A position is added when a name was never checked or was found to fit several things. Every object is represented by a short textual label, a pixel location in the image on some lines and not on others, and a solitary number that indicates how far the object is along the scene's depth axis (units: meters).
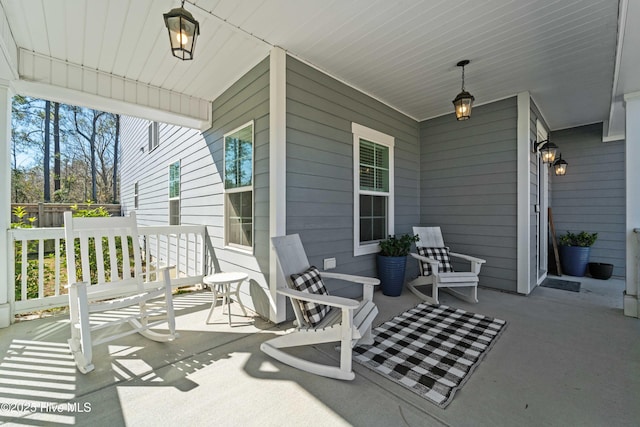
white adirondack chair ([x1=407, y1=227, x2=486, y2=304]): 3.50
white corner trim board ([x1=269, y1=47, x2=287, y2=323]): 2.83
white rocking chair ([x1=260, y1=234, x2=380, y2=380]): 1.89
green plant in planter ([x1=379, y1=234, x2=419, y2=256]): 3.88
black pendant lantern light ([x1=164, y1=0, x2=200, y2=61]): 1.85
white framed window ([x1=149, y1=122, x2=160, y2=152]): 6.93
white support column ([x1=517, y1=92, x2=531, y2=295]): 3.85
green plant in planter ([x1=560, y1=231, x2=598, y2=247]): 5.05
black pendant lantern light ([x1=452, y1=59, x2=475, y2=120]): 3.12
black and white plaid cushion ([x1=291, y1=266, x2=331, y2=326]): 2.14
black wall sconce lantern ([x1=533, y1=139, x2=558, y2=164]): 4.13
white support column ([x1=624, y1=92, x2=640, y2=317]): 3.22
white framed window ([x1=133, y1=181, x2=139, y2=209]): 9.34
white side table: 2.86
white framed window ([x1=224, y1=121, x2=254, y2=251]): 3.34
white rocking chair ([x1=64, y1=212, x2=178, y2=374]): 1.98
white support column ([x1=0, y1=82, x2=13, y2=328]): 2.77
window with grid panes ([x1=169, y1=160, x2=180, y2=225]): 5.72
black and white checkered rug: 1.89
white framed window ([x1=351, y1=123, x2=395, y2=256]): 3.73
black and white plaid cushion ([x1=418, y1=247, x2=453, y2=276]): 3.89
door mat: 4.25
